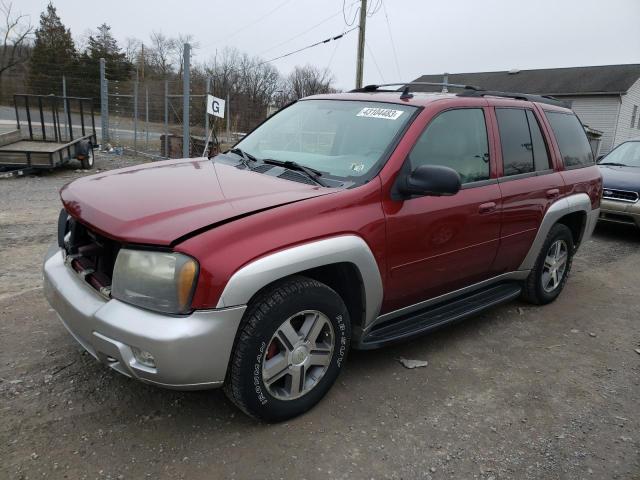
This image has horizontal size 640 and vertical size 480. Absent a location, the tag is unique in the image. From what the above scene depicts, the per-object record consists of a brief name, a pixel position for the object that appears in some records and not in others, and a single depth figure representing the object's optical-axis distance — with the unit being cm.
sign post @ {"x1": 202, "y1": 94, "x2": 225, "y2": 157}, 1093
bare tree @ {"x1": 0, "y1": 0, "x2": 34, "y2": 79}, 2961
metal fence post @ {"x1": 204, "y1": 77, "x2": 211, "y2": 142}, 1184
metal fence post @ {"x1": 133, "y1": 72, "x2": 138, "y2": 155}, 1480
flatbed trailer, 1084
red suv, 233
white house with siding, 3077
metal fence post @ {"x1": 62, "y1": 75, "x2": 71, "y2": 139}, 1238
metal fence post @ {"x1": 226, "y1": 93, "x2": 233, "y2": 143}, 1471
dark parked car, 764
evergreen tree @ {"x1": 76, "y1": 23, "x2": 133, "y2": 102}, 1728
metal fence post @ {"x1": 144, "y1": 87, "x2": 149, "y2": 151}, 1473
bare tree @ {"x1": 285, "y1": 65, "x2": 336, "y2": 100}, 4104
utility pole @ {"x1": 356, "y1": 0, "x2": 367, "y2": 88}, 1847
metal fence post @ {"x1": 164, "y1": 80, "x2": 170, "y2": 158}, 1362
